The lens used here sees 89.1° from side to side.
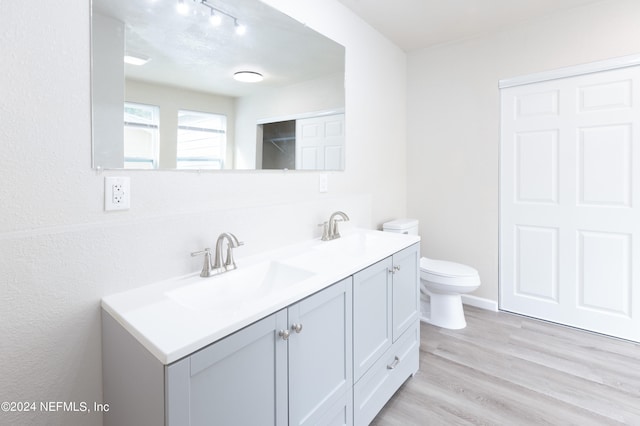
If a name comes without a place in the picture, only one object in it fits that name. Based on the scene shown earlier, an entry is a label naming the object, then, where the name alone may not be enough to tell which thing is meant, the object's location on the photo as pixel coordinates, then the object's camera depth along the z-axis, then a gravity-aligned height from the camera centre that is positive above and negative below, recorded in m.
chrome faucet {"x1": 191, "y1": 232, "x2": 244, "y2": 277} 1.30 -0.20
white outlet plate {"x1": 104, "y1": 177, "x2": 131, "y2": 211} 1.12 +0.06
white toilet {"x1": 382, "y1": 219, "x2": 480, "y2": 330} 2.43 -0.57
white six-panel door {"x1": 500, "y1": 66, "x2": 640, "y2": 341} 2.29 +0.08
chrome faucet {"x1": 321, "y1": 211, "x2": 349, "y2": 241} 1.96 -0.10
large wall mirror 1.15 +0.56
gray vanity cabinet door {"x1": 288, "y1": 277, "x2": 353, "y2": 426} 1.09 -0.53
